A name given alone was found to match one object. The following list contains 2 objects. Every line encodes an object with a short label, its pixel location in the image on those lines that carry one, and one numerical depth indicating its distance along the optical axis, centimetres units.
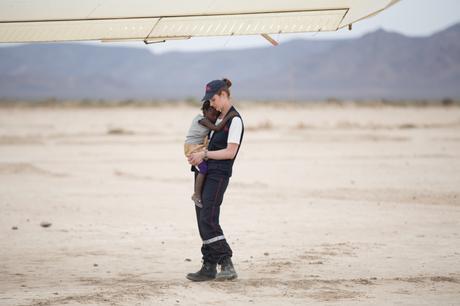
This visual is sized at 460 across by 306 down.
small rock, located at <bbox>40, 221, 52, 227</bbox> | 2645
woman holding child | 1741
